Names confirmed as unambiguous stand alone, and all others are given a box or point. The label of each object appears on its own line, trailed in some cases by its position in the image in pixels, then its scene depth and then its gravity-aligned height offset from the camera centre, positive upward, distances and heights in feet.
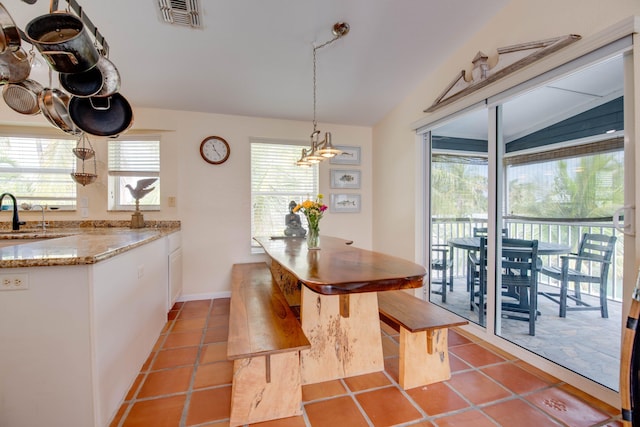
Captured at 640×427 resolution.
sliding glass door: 5.53 -0.01
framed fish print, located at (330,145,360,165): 13.12 +2.52
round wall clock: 11.44 +2.55
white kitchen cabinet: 4.12 -2.13
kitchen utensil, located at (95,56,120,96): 5.27 +2.63
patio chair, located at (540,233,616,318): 5.67 -1.42
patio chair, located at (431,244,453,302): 10.15 -2.11
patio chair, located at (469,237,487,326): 8.15 -2.01
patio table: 6.53 -1.03
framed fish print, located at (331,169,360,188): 13.12 +1.53
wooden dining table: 5.77 -2.57
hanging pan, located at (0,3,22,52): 4.26 +2.88
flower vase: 7.18 -0.74
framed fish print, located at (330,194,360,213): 13.21 +0.34
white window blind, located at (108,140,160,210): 11.07 +1.68
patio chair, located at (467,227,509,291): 8.55 -1.65
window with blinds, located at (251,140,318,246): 12.40 +1.23
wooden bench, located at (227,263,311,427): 4.91 -2.96
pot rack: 4.18 +3.30
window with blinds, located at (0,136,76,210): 10.53 +1.58
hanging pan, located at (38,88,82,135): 5.87 +2.26
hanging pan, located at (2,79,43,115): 5.70 +2.42
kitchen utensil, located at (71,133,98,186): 9.82 +2.02
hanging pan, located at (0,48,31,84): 4.93 +2.67
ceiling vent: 6.55 +4.91
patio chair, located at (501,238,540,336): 7.16 -1.77
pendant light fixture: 7.27 +1.78
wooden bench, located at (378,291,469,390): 5.83 -2.98
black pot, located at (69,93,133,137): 6.00 +2.15
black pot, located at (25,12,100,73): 4.10 +2.62
